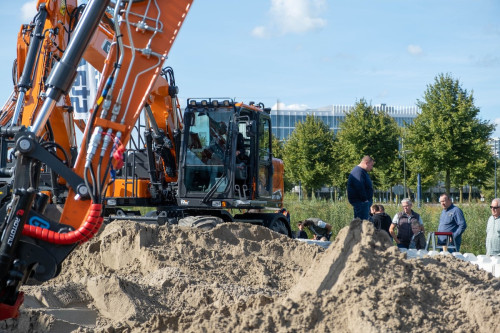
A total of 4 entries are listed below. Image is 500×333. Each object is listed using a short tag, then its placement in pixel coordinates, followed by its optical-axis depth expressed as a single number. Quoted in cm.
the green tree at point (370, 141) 3491
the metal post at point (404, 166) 3437
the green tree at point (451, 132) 2989
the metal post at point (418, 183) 3268
